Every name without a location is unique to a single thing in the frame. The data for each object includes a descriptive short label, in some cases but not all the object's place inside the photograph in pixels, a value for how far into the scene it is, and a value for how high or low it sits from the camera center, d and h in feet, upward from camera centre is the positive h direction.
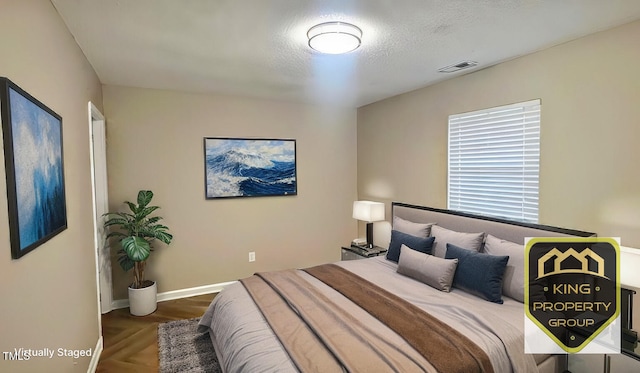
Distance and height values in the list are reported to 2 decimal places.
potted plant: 11.05 -2.19
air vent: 9.61 +3.23
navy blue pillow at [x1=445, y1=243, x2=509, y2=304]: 7.91 -2.55
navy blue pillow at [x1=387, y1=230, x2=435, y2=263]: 10.20 -2.26
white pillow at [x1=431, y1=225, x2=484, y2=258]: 9.30 -1.98
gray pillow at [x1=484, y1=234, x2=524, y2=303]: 7.94 -2.44
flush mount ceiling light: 7.00 +3.06
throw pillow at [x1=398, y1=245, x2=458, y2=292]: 8.61 -2.64
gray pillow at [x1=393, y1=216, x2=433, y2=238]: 10.98 -1.90
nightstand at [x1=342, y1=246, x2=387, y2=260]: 13.27 -3.24
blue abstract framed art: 3.98 +0.14
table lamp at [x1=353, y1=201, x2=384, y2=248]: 13.60 -1.64
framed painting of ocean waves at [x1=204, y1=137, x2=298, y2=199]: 13.51 +0.36
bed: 5.82 -3.10
